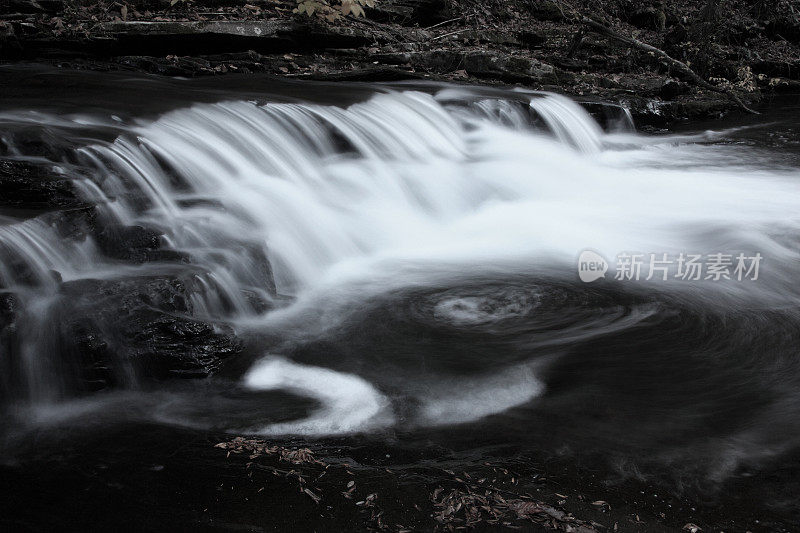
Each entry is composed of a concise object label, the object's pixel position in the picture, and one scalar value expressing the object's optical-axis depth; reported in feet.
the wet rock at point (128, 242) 15.53
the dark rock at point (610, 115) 34.30
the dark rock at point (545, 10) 47.34
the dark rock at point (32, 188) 15.90
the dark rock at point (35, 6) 31.45
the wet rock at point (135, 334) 12.87
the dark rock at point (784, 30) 50.57
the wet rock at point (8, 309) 12.65
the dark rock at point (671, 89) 39.22
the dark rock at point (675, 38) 44.93
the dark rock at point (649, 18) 49.81
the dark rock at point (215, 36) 30.89
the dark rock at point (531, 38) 42.32
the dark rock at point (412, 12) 39.93
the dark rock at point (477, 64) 36.24
